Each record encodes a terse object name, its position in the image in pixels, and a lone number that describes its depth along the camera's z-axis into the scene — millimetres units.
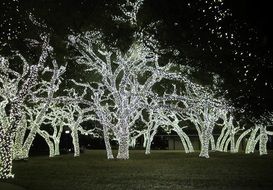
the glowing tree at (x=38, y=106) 28038
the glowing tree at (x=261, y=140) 45281
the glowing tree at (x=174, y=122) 46797
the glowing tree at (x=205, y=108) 34625
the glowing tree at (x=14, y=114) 20344
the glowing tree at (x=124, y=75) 31906
